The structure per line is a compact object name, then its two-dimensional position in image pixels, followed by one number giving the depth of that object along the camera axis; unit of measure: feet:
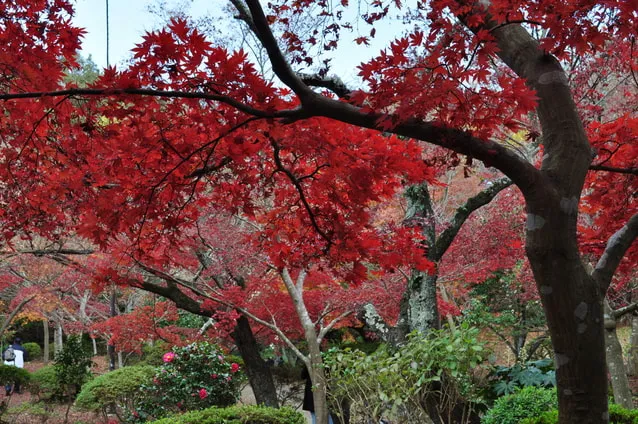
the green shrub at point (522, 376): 26.99
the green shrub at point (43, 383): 45.29
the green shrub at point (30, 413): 36.52
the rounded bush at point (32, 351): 68.74
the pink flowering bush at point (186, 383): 26.96
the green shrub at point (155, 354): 43.75
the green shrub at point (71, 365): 34.96
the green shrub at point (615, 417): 17.38
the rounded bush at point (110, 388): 28.22
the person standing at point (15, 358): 49.67
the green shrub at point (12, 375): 49.21
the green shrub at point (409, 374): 13.89
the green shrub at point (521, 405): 21.34
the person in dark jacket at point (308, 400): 26.99
